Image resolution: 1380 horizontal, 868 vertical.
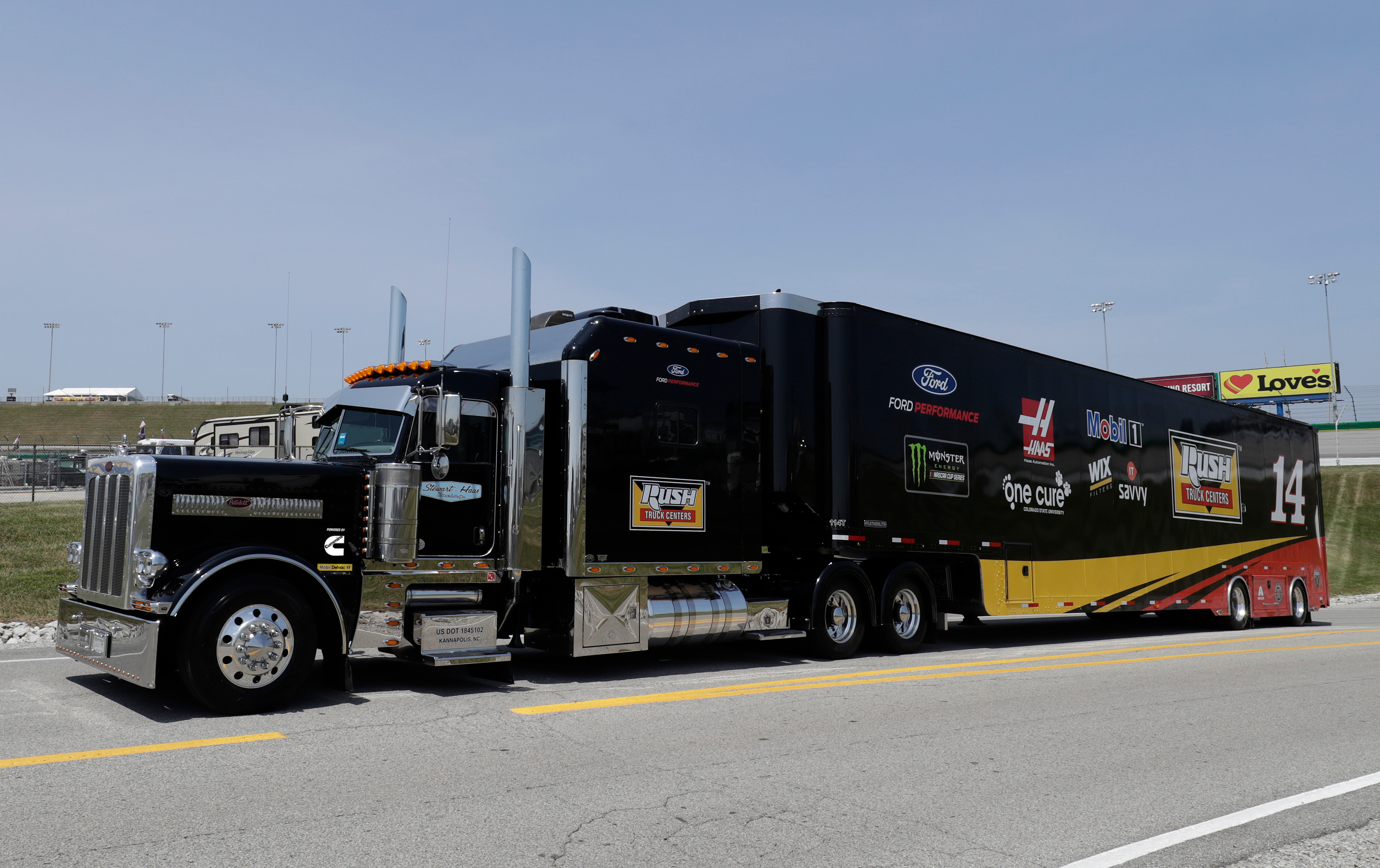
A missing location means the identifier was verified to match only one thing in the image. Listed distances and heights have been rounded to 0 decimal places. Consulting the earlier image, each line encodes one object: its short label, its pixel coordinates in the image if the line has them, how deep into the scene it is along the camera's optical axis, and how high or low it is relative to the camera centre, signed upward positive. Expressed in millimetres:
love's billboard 84250 +13871
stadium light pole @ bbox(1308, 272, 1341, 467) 73875 +20000
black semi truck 7180 +367
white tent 116438 +18142
